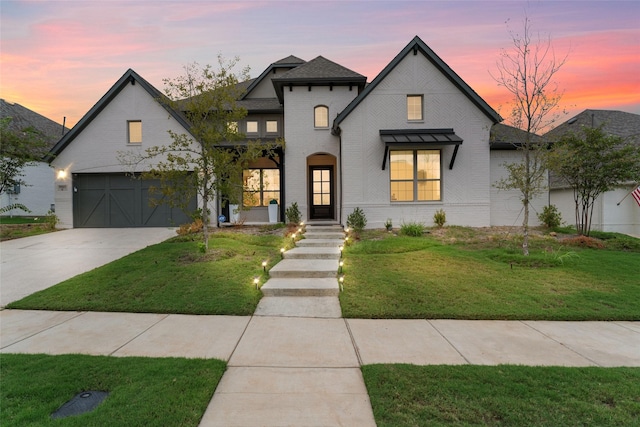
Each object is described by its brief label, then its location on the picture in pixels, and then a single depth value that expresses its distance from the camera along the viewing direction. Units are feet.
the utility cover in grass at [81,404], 8.89
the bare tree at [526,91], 27.48
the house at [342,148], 42.29
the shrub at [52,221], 47.03
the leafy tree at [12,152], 42.32
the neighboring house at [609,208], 47.88
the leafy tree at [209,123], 26.68
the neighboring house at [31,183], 69.82
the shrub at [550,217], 42.93
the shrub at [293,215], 44.39
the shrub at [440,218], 42.04
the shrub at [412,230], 36.97
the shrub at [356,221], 40.01
